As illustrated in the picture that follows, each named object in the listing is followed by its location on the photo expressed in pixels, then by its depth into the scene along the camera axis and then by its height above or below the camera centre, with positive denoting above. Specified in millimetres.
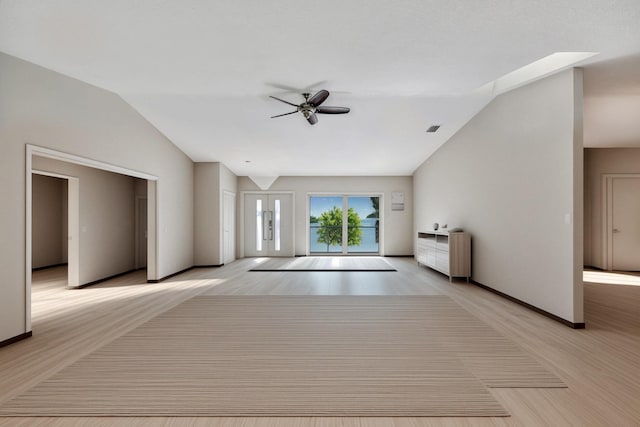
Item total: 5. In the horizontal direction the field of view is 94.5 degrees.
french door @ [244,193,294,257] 8820 -305
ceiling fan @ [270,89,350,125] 3900 +1469
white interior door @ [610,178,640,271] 6188 -254
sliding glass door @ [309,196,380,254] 9109 -326
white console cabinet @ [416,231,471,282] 5328 -747
